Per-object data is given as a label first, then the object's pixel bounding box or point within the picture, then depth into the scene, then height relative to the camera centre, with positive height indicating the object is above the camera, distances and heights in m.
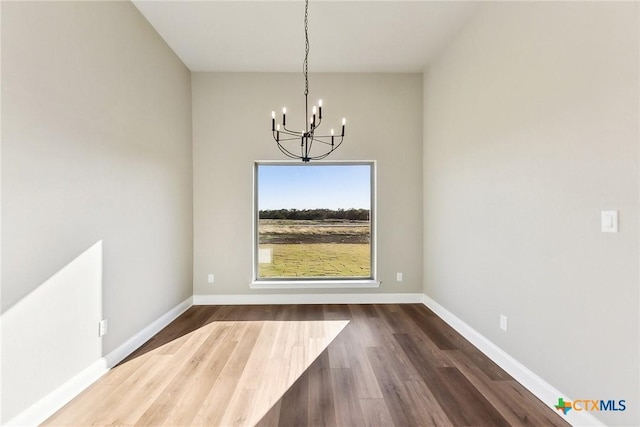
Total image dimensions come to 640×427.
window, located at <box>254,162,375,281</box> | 4.10 -0.11
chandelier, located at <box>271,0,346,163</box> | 3.86 +0.95
